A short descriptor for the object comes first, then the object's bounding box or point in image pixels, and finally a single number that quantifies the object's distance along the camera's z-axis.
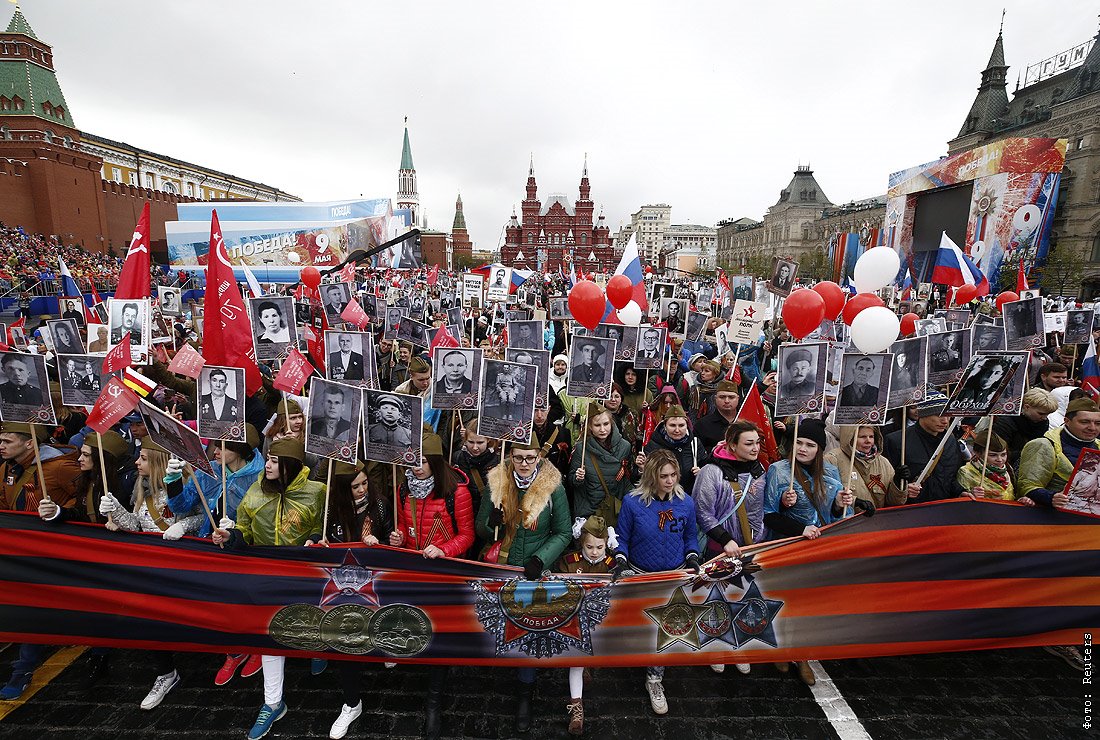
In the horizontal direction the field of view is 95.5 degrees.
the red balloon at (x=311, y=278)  14.41
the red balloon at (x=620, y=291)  7.99
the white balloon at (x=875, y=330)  4.78
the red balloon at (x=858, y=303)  7.11
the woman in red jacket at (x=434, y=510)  3.83
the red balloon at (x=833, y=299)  6.59
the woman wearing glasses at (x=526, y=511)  3.75
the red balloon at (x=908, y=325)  8.98
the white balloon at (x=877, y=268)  6.88
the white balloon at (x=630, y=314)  8.44
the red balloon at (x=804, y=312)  5.75
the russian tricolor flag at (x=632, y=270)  9.41
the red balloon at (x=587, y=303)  6.96
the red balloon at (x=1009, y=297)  10.68
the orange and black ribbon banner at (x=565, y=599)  3.54
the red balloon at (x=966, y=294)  11.05
